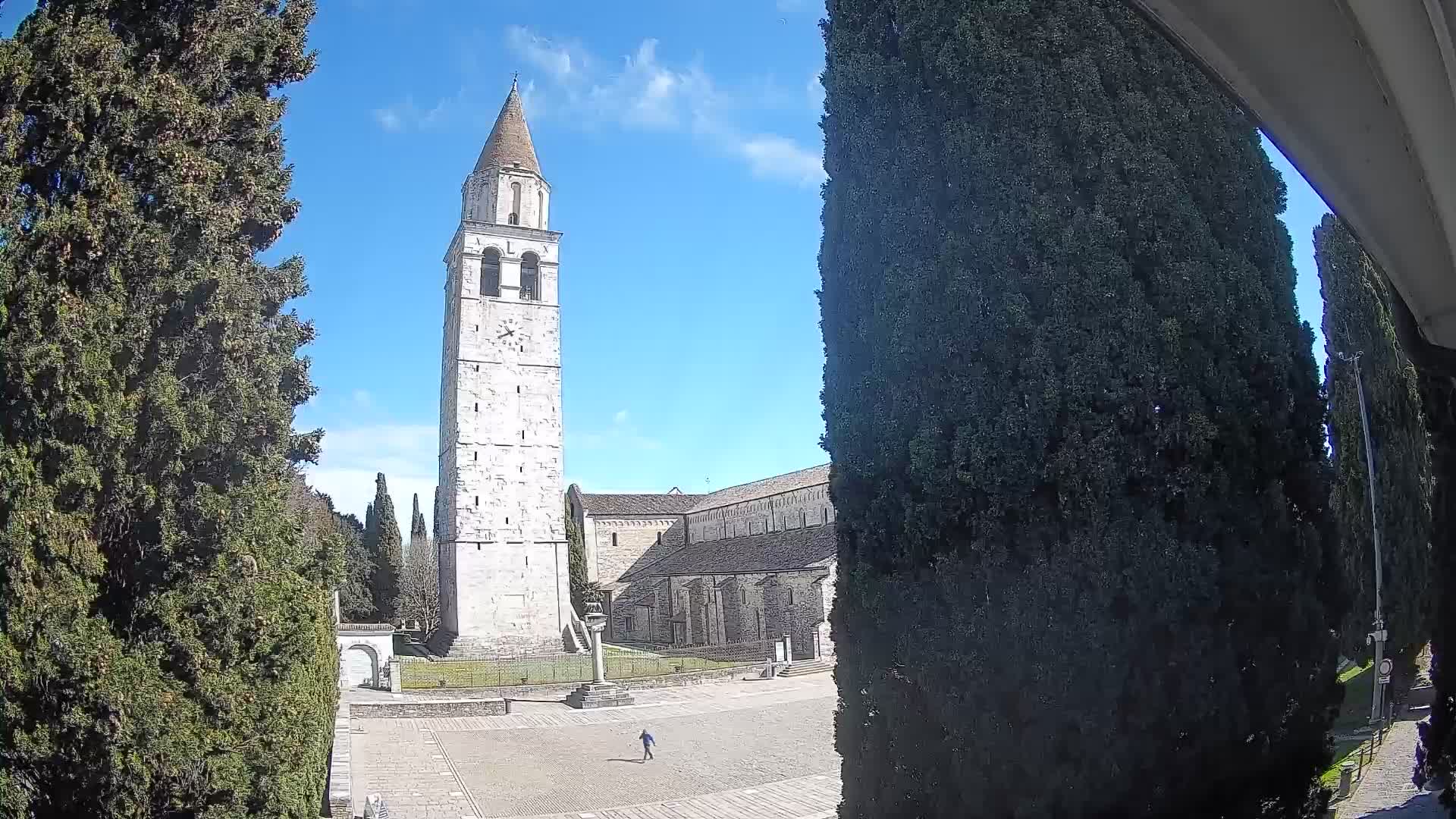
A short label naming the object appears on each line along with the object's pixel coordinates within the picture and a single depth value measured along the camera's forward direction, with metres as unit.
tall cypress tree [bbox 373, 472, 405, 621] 43.16
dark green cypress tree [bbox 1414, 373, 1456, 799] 5.67
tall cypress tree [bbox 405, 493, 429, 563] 52.40
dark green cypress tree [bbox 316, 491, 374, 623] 40.16
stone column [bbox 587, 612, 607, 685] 25.58
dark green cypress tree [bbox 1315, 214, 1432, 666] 13.16
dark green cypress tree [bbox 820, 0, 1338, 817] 4.48
